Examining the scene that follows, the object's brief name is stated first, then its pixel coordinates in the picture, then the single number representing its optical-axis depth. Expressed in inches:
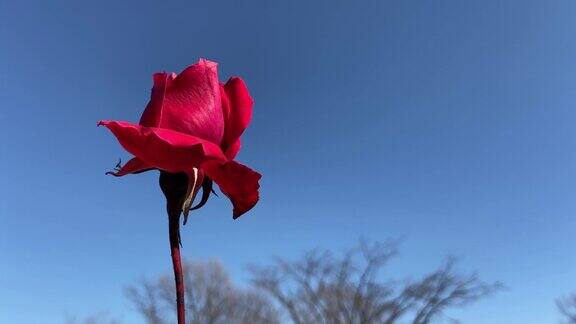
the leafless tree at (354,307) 517.0
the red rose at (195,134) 14.2
